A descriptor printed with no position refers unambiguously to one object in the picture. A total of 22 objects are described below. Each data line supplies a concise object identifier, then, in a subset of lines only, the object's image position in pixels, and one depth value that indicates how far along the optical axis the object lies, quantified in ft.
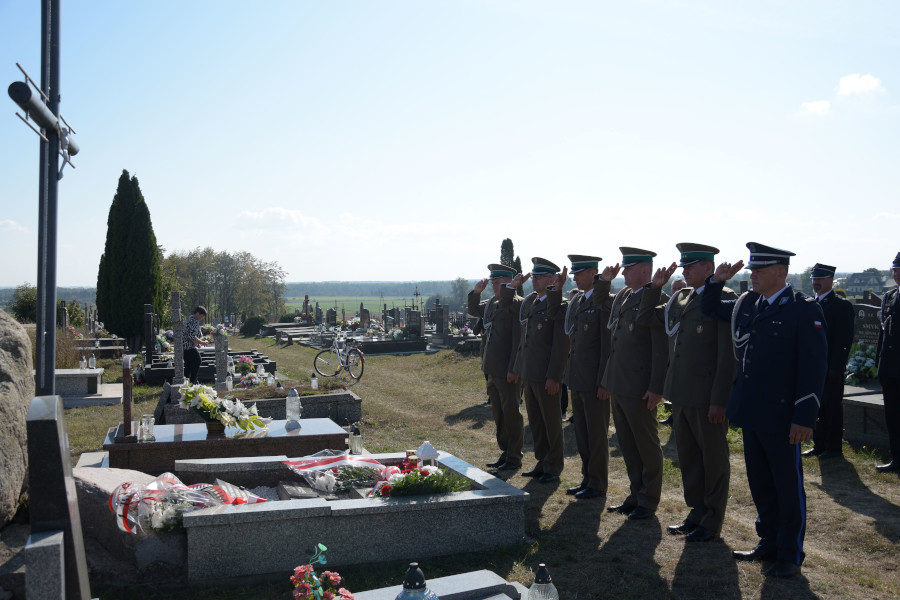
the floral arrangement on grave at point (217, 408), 24.79
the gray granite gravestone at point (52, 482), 9.07
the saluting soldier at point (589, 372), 20.92
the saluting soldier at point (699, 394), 16.70
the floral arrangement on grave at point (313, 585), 9.85
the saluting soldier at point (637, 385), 18.76
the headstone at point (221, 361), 39.34
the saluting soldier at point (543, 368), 22.88
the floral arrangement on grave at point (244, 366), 43.55
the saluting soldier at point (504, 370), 25.05
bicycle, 52.85
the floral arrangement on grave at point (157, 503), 15.17
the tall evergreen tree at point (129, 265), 75.05
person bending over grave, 42.50
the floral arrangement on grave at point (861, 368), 31.36
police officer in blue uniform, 14.29
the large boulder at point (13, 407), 14.79
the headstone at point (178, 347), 39.17
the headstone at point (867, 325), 33.55
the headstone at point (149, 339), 52.79
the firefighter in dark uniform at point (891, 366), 22.94
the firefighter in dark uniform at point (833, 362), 25.17
